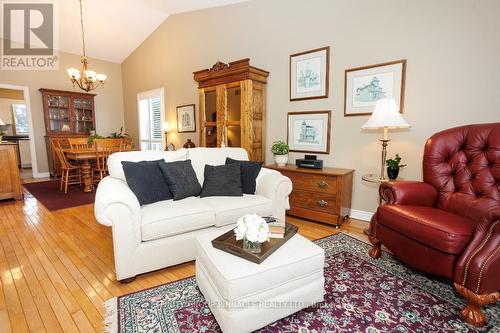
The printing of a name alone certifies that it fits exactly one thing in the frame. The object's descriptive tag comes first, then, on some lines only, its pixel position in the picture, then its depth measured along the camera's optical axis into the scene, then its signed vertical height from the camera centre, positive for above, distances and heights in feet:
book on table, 5.05 -1.87
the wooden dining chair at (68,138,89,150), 15.29 -0.21
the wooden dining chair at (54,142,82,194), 14.37 -1.79
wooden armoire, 11.21 +1.68
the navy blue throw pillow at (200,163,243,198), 8.02 -1.36
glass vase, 4.49 -1.95
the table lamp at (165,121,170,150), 18.17 +0.98
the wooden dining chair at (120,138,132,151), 16.06 -0.31
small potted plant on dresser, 10.78 -0.56
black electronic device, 9.94 -0.94
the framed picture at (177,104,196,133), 16.49 +1.50
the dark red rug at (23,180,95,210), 12.32 -3.08
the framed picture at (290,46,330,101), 10.42 +2.90
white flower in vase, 4.31 -1.58
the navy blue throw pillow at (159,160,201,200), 7.52 -1.21
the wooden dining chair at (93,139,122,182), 14.64 -0.54
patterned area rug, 4.54 -3.43
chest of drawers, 9.14 -2.09
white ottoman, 4.00 -2.53
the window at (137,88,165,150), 19.20 +1.81
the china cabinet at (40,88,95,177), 18.47 +1.95
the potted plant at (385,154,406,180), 8.17 -0.93
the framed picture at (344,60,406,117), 8.70 +2.01
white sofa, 5.71 -1.99
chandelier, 13.20 +3.61
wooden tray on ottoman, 4.35 -2.00
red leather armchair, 4.53 -1.78
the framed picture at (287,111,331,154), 10.71 +0.38
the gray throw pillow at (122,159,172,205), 6.82 -1.18
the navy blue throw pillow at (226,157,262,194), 8.41 -1.21
